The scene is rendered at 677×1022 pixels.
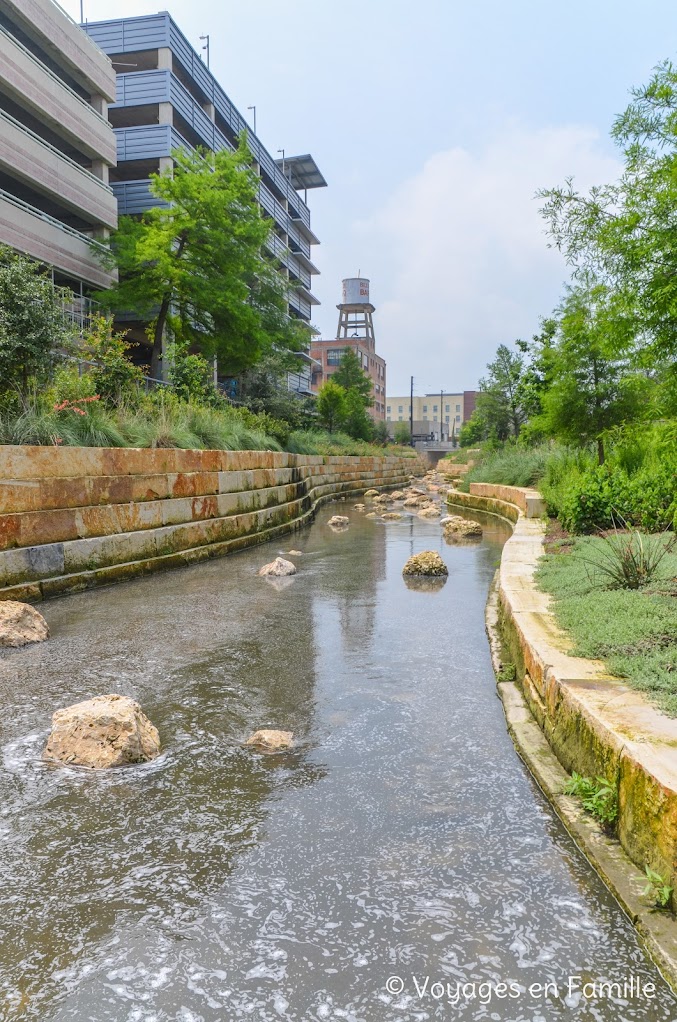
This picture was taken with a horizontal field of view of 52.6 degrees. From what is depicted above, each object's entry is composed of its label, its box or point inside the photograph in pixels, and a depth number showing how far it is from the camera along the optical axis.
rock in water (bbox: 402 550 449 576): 8.96
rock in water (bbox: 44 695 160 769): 3.34
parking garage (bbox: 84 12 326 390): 27.55
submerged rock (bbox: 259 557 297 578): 8.79
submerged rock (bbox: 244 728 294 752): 3.56
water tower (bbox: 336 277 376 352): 87.88
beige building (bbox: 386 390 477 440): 128.12
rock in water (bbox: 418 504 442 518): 18.27
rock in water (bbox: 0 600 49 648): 5.38
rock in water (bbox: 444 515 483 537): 13.42
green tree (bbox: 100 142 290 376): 19.39
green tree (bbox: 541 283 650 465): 12.48
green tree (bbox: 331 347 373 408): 50.31
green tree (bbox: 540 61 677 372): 4.56
